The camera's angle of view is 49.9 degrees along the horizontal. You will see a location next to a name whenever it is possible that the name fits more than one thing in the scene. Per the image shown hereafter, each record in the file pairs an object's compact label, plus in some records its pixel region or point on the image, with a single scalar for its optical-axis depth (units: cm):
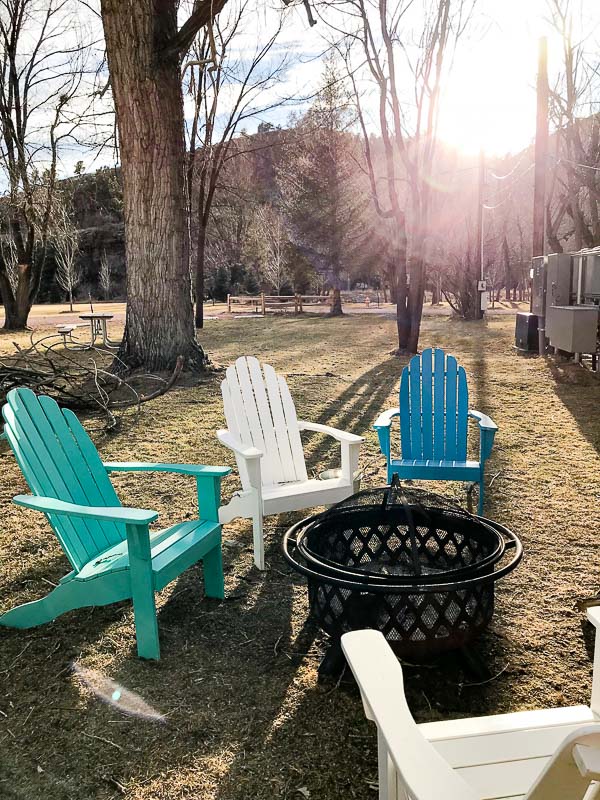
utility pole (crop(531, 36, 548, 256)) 1309
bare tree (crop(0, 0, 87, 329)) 1731
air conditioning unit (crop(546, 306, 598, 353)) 880
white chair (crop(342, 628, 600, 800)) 85
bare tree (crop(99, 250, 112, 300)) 3878
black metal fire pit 215
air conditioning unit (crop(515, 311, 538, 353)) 1166
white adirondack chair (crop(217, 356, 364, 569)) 326
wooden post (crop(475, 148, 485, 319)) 1764
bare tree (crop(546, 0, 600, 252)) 1734
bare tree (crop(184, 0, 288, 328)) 1605
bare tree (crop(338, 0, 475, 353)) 1030
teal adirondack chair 245
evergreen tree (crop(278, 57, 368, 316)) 2836
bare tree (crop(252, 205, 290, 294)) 3181
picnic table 1356
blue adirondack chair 415
